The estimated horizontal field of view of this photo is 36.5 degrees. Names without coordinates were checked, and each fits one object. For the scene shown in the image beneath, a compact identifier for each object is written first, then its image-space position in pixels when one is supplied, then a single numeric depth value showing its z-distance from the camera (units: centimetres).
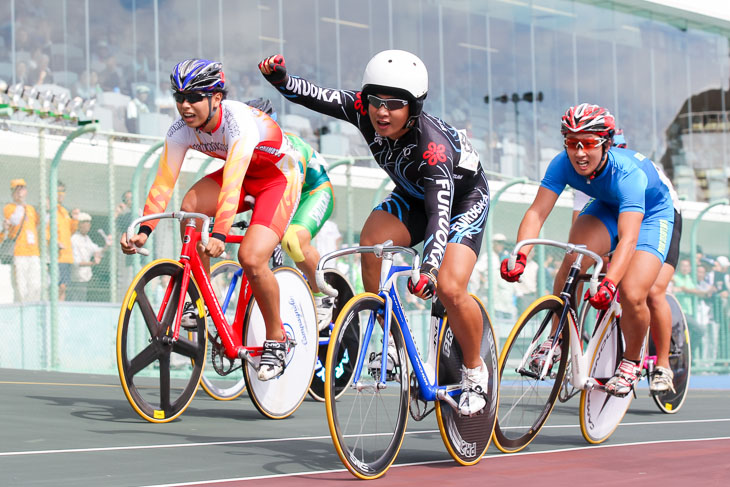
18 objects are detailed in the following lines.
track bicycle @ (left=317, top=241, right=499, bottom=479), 478
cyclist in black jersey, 530
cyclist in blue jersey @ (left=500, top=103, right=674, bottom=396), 622
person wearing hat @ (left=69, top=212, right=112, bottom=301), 1135
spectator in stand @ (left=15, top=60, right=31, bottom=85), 1501
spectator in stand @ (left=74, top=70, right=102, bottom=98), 1580
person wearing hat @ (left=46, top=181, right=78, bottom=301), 1120
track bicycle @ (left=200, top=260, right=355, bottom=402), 735
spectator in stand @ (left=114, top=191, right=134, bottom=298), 1157
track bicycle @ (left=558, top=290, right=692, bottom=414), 866
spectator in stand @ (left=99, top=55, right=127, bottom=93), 1617
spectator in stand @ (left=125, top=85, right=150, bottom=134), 1625
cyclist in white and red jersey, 623
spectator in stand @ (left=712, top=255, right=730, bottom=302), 1688
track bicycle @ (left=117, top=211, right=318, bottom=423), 604
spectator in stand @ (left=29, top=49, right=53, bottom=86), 1516
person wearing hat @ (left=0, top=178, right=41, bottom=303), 1097
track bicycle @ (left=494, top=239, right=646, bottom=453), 597
